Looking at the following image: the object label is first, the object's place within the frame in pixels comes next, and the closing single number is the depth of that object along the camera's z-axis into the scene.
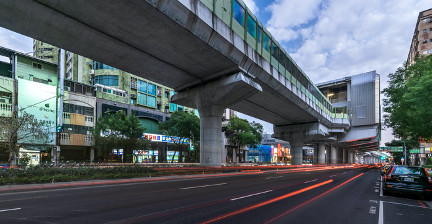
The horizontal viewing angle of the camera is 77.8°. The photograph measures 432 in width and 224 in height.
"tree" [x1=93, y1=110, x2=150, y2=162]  41.56
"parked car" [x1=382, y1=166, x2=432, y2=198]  11.73
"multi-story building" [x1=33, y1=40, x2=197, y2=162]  45.78
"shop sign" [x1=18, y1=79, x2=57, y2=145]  38.38
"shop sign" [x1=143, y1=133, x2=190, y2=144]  57.69
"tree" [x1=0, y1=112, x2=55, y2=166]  23.83
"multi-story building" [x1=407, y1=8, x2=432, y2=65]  79.00
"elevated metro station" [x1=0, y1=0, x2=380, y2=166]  14.33
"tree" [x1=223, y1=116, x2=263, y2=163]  60.62
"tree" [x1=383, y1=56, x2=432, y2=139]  16.98
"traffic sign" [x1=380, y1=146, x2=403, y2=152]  70.25
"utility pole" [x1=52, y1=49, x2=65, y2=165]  39.60
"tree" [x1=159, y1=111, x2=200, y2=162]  48.56
